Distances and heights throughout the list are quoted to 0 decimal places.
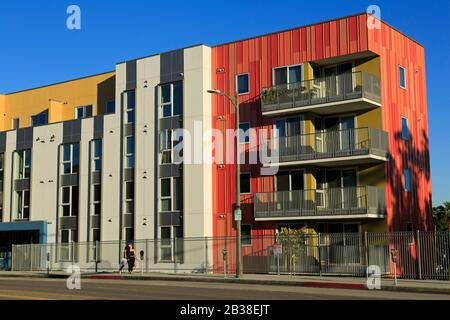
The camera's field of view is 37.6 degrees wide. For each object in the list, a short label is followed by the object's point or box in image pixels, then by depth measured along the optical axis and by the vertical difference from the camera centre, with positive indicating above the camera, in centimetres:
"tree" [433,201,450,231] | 4538 +96
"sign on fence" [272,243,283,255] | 3091 -79
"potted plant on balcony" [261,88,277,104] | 3362 +694
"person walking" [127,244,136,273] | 3444 -131
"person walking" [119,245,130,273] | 3404 -124
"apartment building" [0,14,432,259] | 3197 +484
